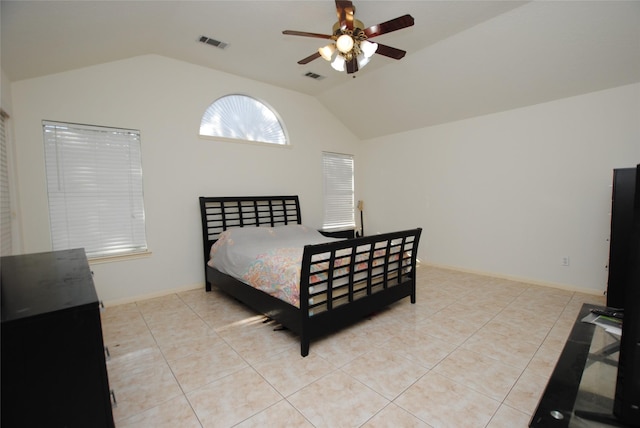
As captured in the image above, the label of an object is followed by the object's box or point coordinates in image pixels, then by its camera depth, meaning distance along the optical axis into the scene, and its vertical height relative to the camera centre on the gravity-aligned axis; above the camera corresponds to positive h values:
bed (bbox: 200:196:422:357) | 2.38 -0.81
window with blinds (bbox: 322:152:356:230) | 5.69 +0.09
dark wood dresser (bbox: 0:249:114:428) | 0.91 -0.53
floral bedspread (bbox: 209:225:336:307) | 2.52 -0.61
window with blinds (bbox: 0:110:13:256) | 2.54 +0.06
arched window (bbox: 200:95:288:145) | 4.21 +1.19
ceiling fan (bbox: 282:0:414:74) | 2.28 +1.33
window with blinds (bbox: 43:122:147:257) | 3.13 +0.15
